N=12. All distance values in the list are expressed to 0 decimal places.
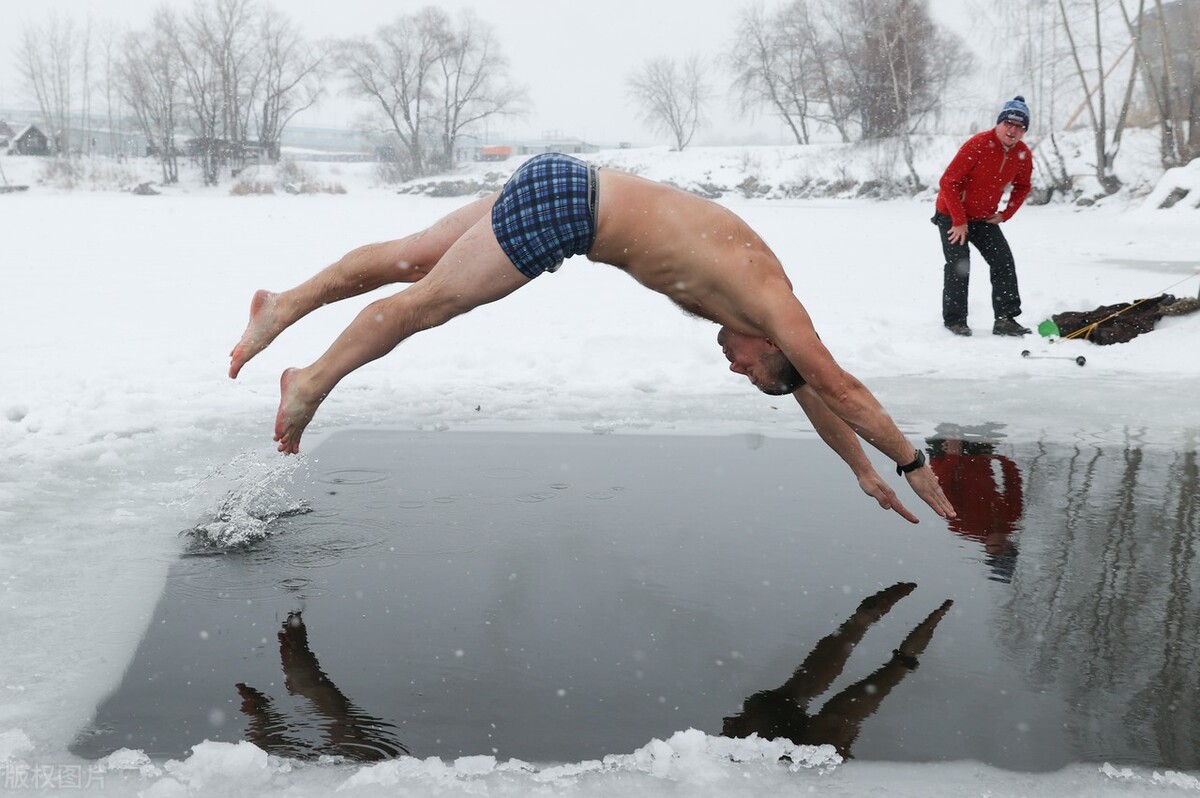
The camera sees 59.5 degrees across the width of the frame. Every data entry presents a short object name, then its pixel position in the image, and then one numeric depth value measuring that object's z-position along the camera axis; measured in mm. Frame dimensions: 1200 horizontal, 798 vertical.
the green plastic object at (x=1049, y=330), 7848
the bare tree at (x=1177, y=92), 20078
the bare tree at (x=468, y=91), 48562
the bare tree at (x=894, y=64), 32031
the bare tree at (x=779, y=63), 40312
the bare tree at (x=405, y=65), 47562
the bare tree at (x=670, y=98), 51875
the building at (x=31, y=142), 52656
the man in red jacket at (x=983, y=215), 7941
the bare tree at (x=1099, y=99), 21562
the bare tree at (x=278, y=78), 50281
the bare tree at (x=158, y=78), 47062
